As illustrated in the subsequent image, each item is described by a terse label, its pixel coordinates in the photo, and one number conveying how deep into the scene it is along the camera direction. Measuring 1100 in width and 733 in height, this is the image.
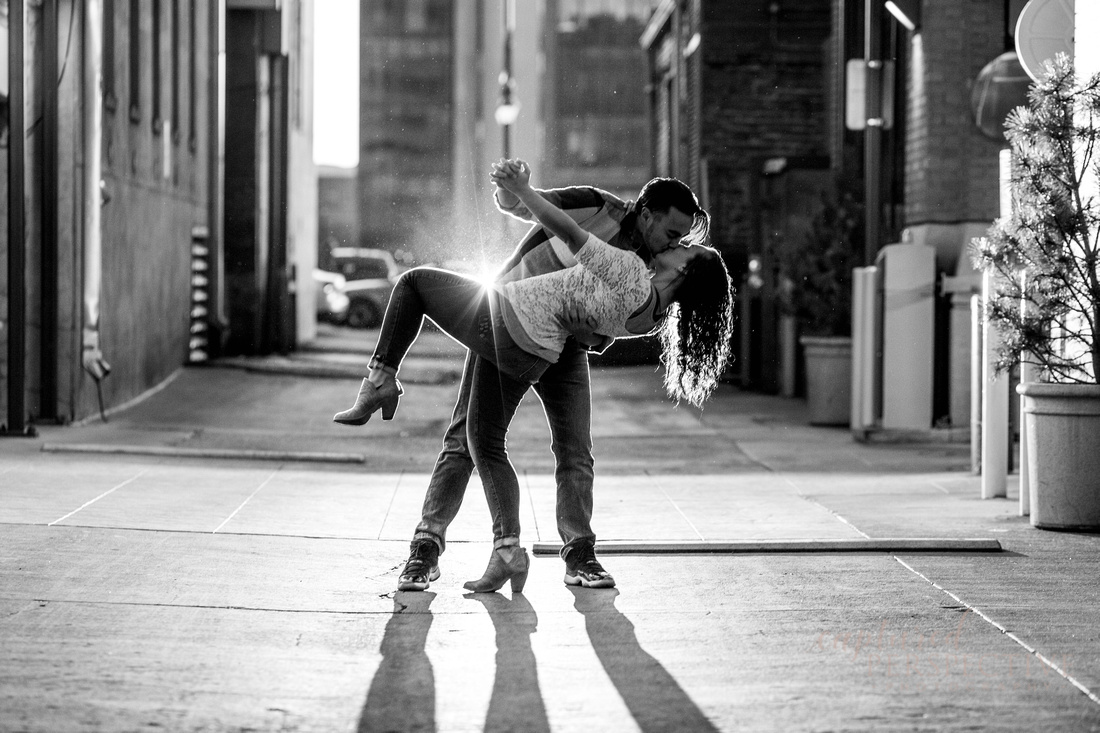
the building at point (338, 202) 118.06
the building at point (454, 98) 113.88
